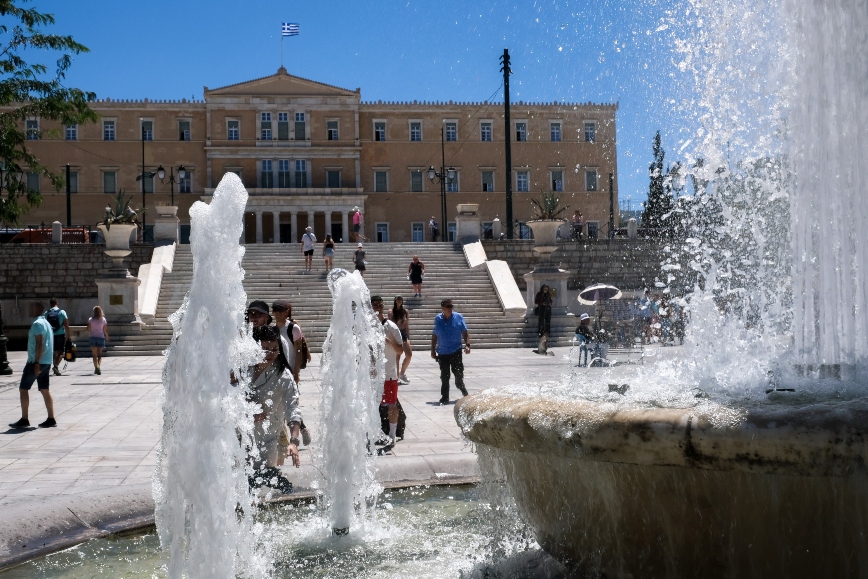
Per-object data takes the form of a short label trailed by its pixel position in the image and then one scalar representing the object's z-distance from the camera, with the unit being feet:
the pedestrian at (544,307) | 71.67
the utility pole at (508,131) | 98.44
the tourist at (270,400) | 17.74
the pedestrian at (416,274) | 84.33
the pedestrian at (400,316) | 37.40
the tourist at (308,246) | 91.71
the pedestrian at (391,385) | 27.17
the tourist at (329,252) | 92.73
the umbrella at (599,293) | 67.05
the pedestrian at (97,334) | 55.98
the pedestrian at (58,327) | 51.57
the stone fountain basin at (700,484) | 9.68
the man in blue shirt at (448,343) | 35.58
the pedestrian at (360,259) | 86.84
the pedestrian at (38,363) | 32.35
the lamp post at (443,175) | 163.74
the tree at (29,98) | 48.21
